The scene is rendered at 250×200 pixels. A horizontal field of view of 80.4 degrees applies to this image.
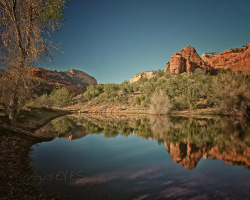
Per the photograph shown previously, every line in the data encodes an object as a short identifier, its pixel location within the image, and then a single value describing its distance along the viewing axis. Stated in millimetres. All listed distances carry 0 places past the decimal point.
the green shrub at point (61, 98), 105975
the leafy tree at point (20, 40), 10129
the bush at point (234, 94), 41500
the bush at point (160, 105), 57281
